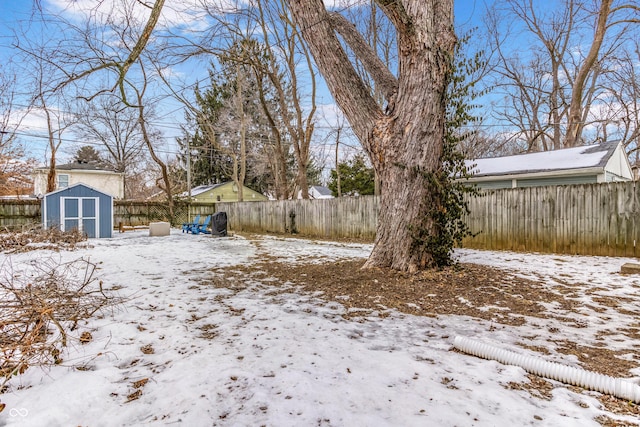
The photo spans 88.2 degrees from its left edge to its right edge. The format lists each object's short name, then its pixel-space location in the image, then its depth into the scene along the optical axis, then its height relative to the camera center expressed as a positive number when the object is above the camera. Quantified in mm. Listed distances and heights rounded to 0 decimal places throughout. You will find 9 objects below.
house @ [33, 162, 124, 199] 18172 +1982
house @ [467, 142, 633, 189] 8734 +1260
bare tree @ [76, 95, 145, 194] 19578 +4590
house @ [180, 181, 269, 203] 21531 +1301
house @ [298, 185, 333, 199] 27323 +1685
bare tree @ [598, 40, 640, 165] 11562 +4305
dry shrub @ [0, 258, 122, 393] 1896 -846
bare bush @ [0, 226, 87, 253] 7242 -673
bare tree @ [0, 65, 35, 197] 10517 +2774
